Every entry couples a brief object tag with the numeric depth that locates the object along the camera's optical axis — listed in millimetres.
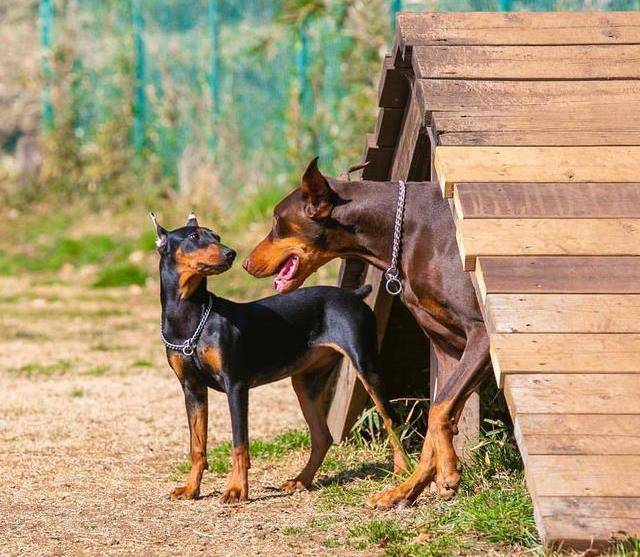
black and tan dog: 11945
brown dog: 10734
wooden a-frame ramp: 8820
